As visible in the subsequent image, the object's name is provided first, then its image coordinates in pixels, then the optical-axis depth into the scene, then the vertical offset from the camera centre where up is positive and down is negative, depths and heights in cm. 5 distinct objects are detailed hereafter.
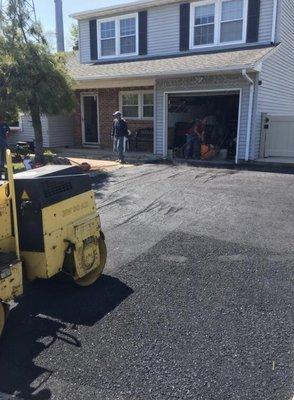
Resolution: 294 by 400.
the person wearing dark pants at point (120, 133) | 1338 -106
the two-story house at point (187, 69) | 1327 +101
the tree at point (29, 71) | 1152 +77
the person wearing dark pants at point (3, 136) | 1223 -107
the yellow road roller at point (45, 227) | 353 -118
